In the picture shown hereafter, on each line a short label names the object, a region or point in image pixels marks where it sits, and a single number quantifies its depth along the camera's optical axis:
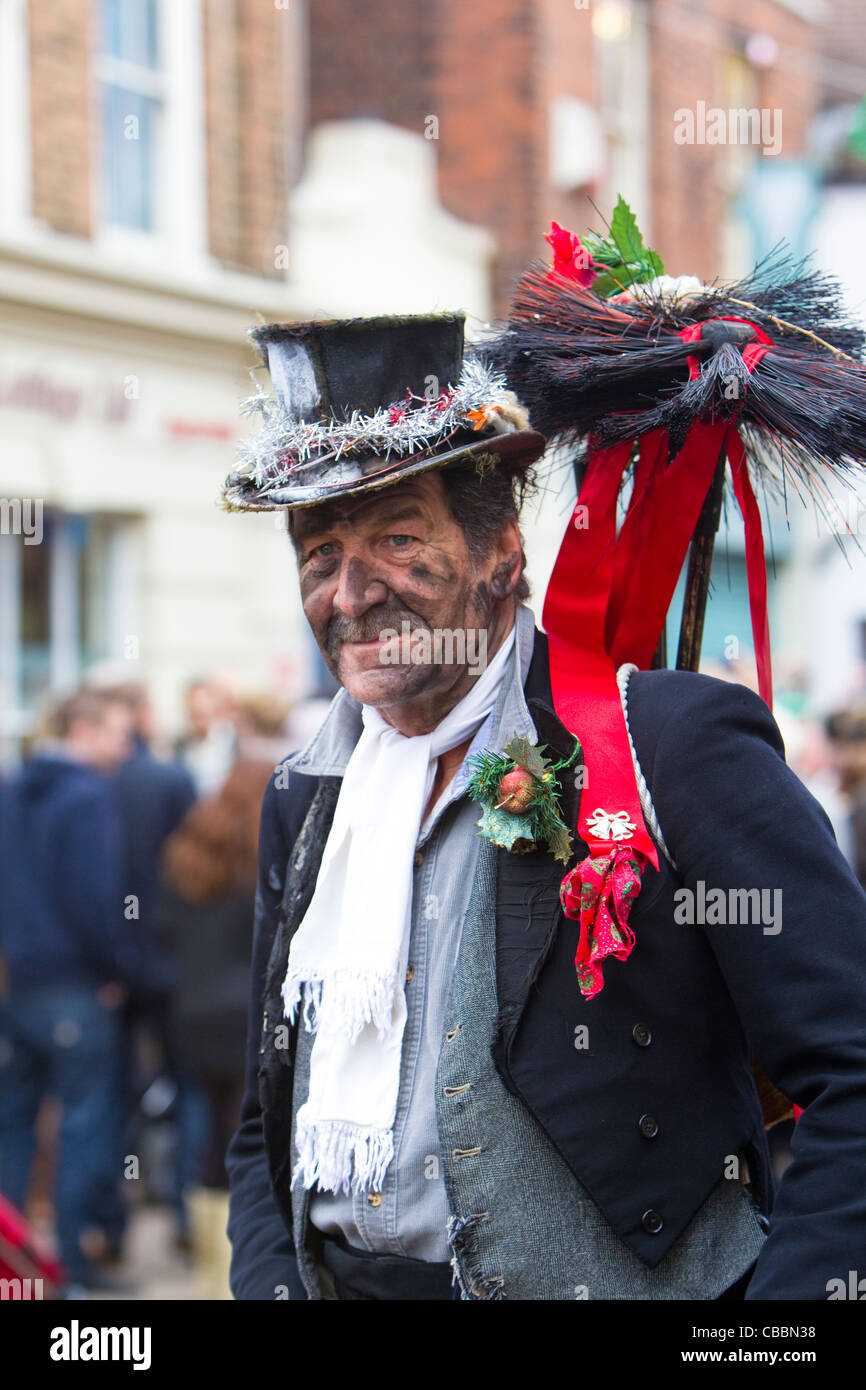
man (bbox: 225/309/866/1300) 1.87
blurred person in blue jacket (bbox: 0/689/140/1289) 6.07
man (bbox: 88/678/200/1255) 6.46
